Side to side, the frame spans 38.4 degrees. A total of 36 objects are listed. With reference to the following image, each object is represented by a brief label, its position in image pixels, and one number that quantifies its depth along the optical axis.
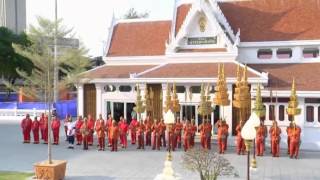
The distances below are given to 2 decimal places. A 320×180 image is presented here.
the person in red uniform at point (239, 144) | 18.17
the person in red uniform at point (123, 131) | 20.06
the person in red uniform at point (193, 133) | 19.18
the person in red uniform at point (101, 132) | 19.58
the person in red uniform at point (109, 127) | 19.72
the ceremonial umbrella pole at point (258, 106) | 14.35
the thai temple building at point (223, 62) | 20.48
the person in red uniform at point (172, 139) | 19.09
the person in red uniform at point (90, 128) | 20.16
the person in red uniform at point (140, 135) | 19.97
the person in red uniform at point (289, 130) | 17.77
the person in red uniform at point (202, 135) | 19.04
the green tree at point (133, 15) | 61.31
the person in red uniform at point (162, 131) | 19.82
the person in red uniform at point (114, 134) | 19.44
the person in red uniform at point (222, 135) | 18.53
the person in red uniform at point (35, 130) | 21.81
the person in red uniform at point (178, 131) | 19.64
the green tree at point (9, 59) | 46.56
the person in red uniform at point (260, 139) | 17.91
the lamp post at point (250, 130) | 10.95
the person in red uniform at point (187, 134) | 19.05
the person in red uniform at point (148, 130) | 20.23
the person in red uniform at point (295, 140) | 17.50
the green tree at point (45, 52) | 13.97
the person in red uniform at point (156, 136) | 19.70
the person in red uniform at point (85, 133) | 19.78
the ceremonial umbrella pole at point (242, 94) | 16.41
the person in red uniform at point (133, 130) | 20.59
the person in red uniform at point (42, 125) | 21.84
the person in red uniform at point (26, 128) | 21.77
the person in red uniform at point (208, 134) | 18.97
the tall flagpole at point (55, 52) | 13.88
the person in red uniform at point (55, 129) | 21.41
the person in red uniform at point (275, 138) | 17.85
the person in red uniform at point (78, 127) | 20.56
